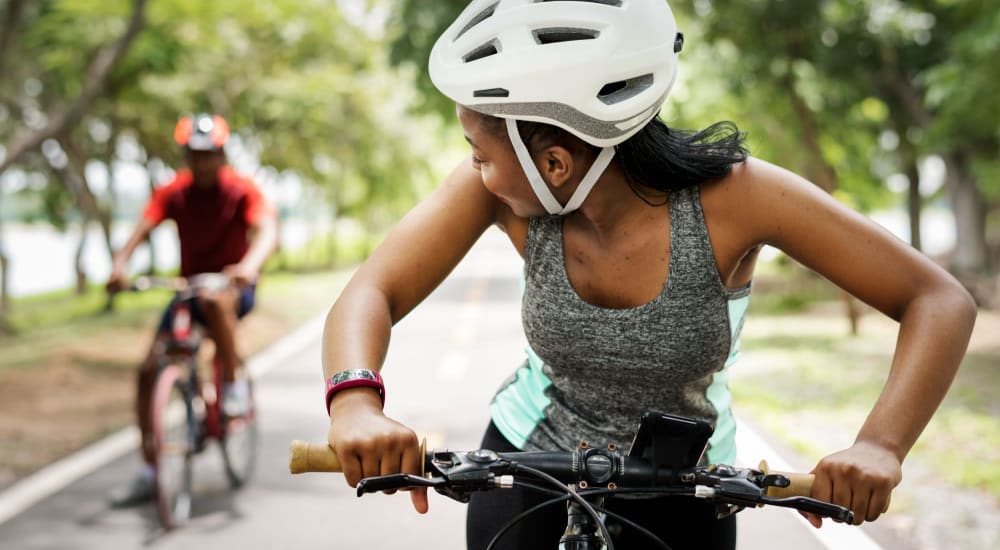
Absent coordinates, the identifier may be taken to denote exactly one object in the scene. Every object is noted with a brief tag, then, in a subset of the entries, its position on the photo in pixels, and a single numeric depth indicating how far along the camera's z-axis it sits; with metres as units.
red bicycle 5.80
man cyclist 5.99
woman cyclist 1.87
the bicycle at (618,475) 1.73
